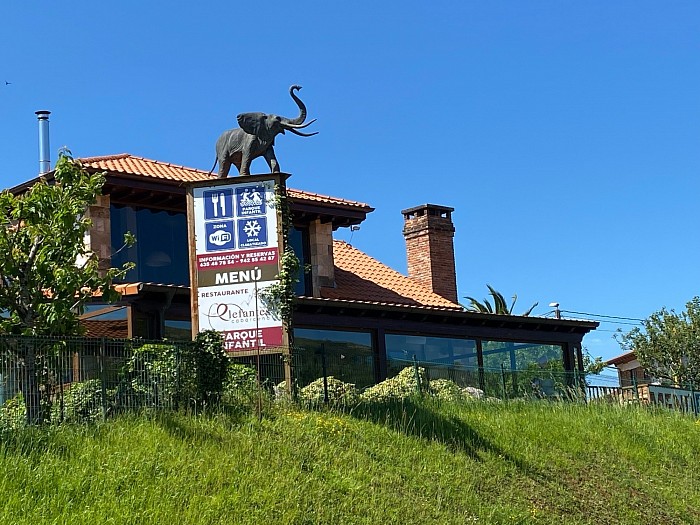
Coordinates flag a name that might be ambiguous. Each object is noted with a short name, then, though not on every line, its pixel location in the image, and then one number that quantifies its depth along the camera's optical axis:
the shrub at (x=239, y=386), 17.69
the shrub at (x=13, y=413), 14.80
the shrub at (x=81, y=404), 15.50
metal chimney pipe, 28.70
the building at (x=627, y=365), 49.64
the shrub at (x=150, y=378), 16.48
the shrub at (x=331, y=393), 18.97
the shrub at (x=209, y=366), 17.49
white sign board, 19.36
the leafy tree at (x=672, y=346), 40.91
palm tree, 39.94
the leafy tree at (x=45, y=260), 16.72
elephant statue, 21.27
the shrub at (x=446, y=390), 21.66
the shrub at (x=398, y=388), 20.20
